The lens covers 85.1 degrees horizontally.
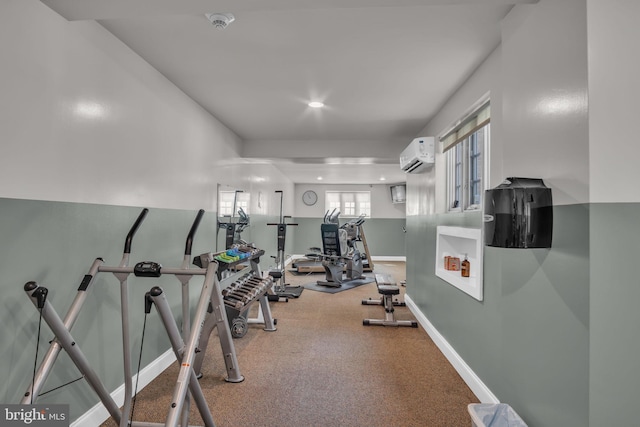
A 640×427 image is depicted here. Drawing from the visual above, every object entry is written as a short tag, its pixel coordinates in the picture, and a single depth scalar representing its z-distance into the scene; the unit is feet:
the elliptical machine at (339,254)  21.59
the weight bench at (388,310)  13.43
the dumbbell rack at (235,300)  8.69
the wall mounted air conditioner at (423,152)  12.39
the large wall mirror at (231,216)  13.83
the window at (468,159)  9.53
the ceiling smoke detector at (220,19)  6.33
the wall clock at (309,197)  36.22
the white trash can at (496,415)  5.84
